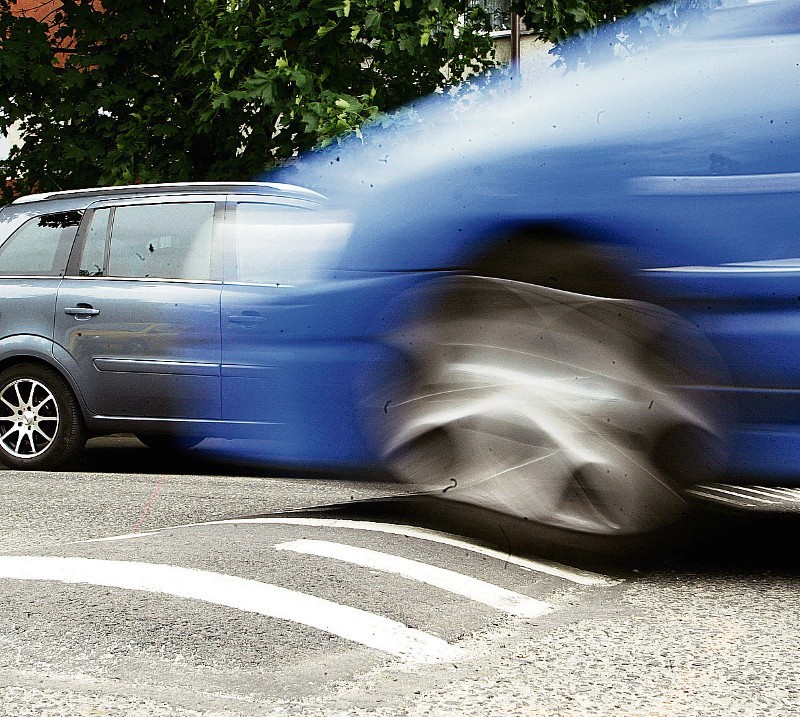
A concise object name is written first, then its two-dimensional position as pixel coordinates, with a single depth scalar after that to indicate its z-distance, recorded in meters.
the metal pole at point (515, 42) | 12.91
